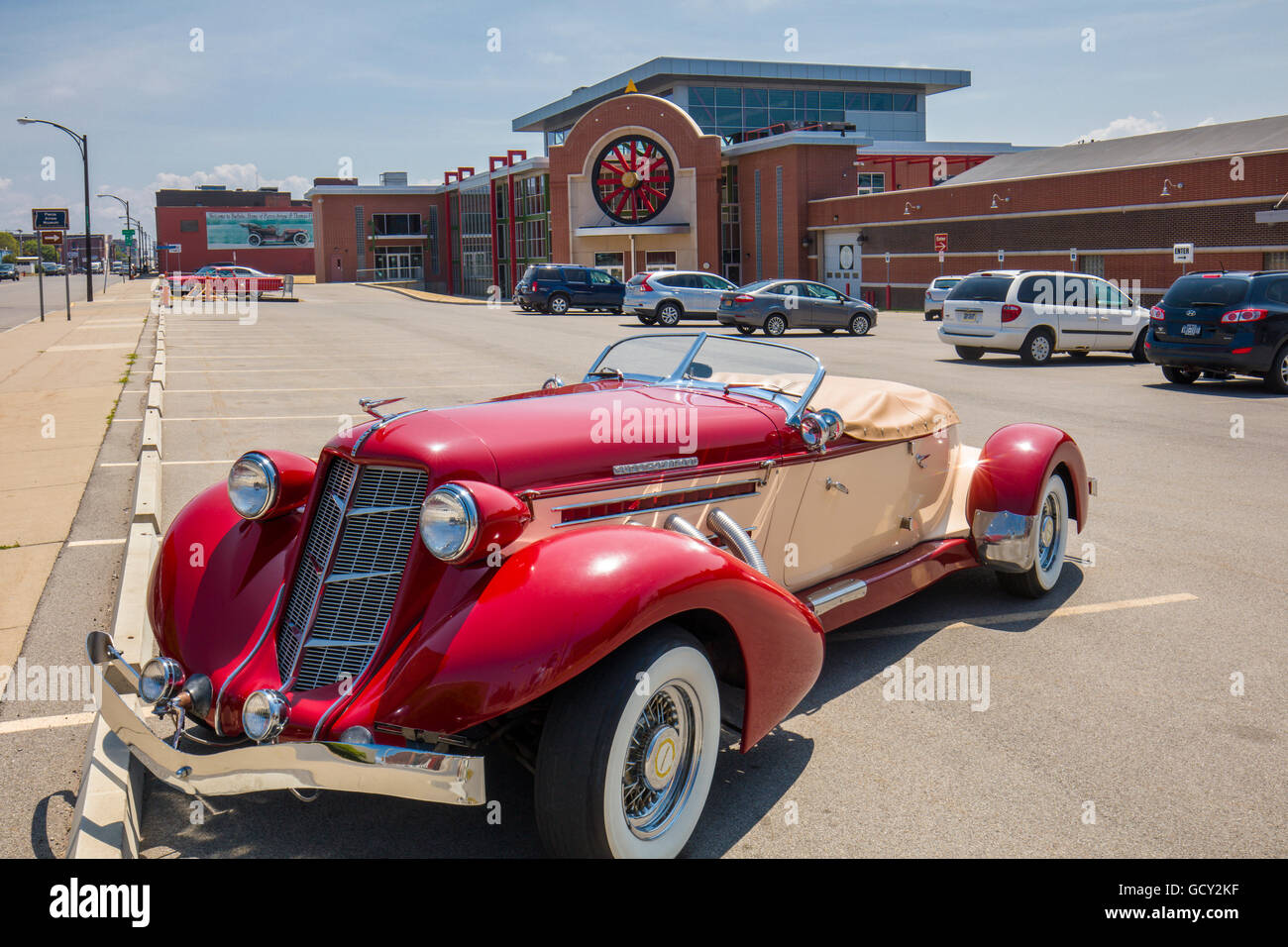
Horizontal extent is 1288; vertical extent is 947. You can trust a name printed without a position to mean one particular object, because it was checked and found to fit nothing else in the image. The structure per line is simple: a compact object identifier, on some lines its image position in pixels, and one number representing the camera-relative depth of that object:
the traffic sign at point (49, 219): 30.80
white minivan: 19.42
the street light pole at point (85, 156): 38.28
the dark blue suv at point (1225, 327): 15.30
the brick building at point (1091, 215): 29.66
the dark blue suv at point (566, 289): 37.69
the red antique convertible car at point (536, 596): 3.13
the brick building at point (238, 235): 104.62
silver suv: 31.17
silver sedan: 27.06
